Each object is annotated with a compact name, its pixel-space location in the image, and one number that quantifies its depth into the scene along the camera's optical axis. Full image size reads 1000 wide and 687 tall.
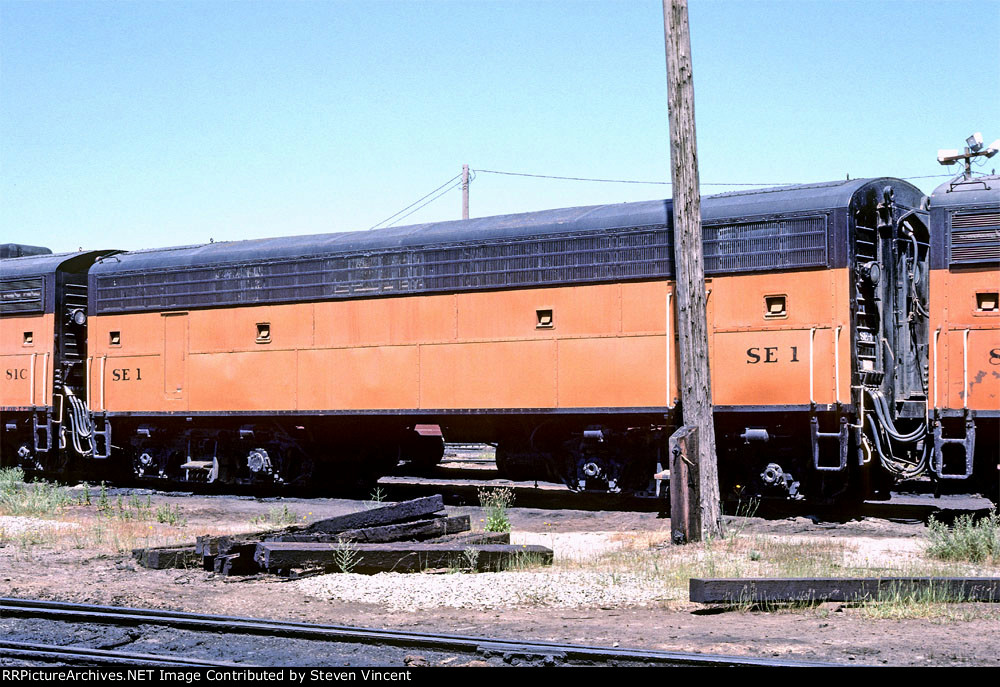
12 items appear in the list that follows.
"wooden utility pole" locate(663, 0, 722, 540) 12.51
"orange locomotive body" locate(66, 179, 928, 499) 13.89
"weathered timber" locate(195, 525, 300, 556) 10.53
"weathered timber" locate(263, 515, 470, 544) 10.97
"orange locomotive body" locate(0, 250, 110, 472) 20.48
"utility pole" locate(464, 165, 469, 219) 35.09
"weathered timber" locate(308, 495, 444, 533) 11.48
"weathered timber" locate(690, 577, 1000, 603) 8.45
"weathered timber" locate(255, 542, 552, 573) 10.21
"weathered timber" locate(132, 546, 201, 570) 10.76
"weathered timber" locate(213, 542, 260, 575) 10.30
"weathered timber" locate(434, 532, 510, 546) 11.40
